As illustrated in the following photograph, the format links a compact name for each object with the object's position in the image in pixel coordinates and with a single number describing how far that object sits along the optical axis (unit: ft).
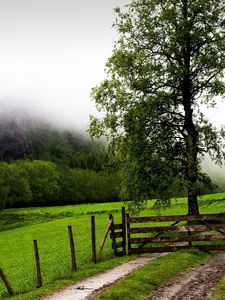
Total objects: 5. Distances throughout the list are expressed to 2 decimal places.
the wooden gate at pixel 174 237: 89.15
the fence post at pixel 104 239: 89.10
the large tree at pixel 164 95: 124.36
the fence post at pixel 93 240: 87.97
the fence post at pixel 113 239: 93.71
